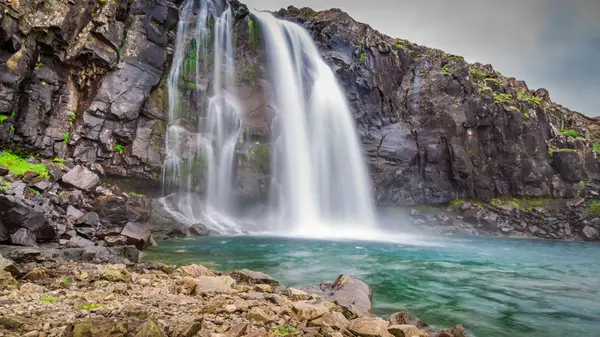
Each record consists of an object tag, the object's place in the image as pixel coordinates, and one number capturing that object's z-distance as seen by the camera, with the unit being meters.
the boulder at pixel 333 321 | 4.98
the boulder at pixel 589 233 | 34.50
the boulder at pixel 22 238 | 10.77
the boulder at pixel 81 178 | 17.89
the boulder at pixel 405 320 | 6.21
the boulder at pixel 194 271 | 8.10
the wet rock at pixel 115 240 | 13.26
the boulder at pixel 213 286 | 6.28
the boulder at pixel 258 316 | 4.83
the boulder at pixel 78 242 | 11.88
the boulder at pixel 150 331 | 3.71
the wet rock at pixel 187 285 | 6.41
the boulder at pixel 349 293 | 6.92
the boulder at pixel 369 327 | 4.88
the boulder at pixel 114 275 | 6.91
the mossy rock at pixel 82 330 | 3.66
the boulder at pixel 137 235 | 13.86
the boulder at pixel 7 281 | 5.77
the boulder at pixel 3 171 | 15.39
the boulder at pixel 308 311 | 5.10
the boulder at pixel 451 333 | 5.46
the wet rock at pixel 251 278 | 8.25
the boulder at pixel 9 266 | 6.30
